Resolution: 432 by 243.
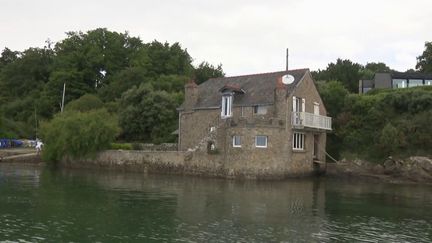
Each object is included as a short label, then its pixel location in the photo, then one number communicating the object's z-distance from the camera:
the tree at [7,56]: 107.25
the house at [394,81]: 67.19
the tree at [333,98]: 49.28
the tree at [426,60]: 81.56
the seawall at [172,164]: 37.84
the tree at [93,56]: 84.50
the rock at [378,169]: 40.78
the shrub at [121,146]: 48.00
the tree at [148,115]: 55.91
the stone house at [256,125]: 37.72
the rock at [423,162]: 38.31
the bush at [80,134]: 47.03
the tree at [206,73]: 82.19
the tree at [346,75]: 70.19
